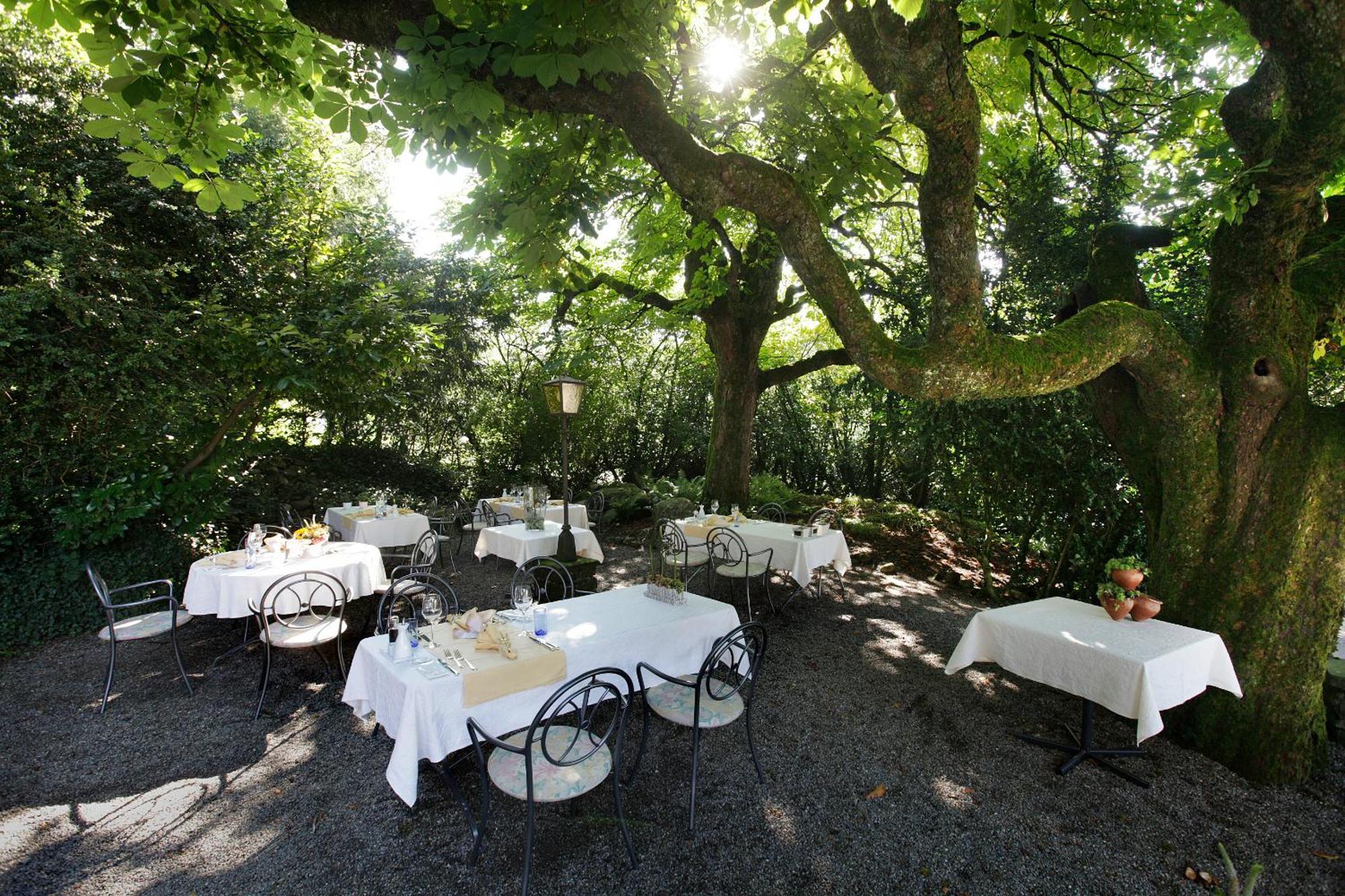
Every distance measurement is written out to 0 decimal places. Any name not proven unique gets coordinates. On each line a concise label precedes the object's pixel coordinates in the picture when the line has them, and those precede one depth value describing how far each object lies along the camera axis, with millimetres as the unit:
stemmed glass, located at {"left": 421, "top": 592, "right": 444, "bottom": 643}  3572
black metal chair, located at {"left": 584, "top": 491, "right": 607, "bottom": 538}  10662
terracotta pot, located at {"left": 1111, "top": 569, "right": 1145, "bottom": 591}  3957
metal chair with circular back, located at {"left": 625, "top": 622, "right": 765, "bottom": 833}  3301
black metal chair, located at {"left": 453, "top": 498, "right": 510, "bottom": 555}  9398
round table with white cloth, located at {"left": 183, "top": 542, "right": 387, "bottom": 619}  4824
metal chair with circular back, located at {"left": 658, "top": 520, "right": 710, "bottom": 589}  6734
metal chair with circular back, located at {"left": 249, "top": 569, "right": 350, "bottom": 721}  4305
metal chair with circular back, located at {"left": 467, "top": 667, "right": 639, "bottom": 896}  2631
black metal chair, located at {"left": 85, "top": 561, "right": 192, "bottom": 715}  4305
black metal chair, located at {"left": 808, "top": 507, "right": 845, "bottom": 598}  7443
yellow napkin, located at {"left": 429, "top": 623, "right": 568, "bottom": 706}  3016
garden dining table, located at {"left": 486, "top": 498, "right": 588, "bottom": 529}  9336
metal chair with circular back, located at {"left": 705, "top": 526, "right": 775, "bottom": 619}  6410
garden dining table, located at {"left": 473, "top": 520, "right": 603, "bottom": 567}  7195
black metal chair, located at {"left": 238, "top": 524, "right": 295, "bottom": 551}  6820
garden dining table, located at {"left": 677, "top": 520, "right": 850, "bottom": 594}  6582
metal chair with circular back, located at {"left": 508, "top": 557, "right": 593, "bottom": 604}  4886
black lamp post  5918
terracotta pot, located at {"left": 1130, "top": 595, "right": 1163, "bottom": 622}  3885
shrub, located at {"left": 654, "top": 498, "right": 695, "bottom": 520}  10438
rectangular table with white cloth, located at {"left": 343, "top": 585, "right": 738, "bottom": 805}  2908
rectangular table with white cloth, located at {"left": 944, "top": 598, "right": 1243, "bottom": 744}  3377
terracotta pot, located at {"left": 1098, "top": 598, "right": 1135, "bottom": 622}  3922
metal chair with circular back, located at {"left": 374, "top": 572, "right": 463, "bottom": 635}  4027
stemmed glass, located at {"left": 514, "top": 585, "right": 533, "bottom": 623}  3801
